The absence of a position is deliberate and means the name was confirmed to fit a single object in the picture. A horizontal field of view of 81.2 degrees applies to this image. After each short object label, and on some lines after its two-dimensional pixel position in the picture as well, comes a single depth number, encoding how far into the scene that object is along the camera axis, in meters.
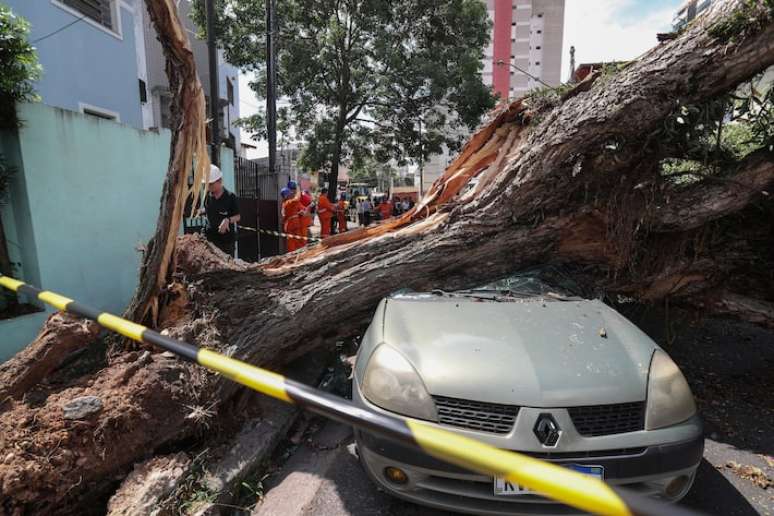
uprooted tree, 2.90
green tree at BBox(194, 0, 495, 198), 13.49
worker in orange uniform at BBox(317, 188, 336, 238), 10.86
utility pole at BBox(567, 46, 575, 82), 14.74
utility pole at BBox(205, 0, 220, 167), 7.57
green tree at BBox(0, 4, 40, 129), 3.87
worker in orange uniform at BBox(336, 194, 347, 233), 12.41
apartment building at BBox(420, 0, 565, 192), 58.75
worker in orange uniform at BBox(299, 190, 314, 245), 9.04
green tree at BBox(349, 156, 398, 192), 15.97
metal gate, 8.90
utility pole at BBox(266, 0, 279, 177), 9.89
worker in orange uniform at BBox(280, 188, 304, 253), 8.70
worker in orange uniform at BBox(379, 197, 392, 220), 16.84
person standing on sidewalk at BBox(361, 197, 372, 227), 18.68
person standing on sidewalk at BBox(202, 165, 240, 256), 5.13
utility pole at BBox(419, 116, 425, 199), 14.96
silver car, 2.00
